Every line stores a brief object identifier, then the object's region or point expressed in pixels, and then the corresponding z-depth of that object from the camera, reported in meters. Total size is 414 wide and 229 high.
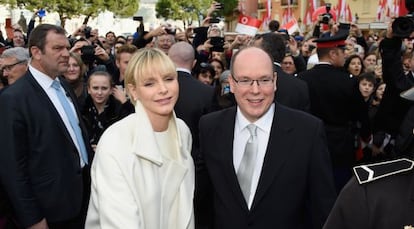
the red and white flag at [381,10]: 21.62
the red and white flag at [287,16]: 18.90
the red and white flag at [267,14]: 17.48
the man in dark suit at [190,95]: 5.03
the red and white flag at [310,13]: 16.96
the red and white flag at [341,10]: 16.42
